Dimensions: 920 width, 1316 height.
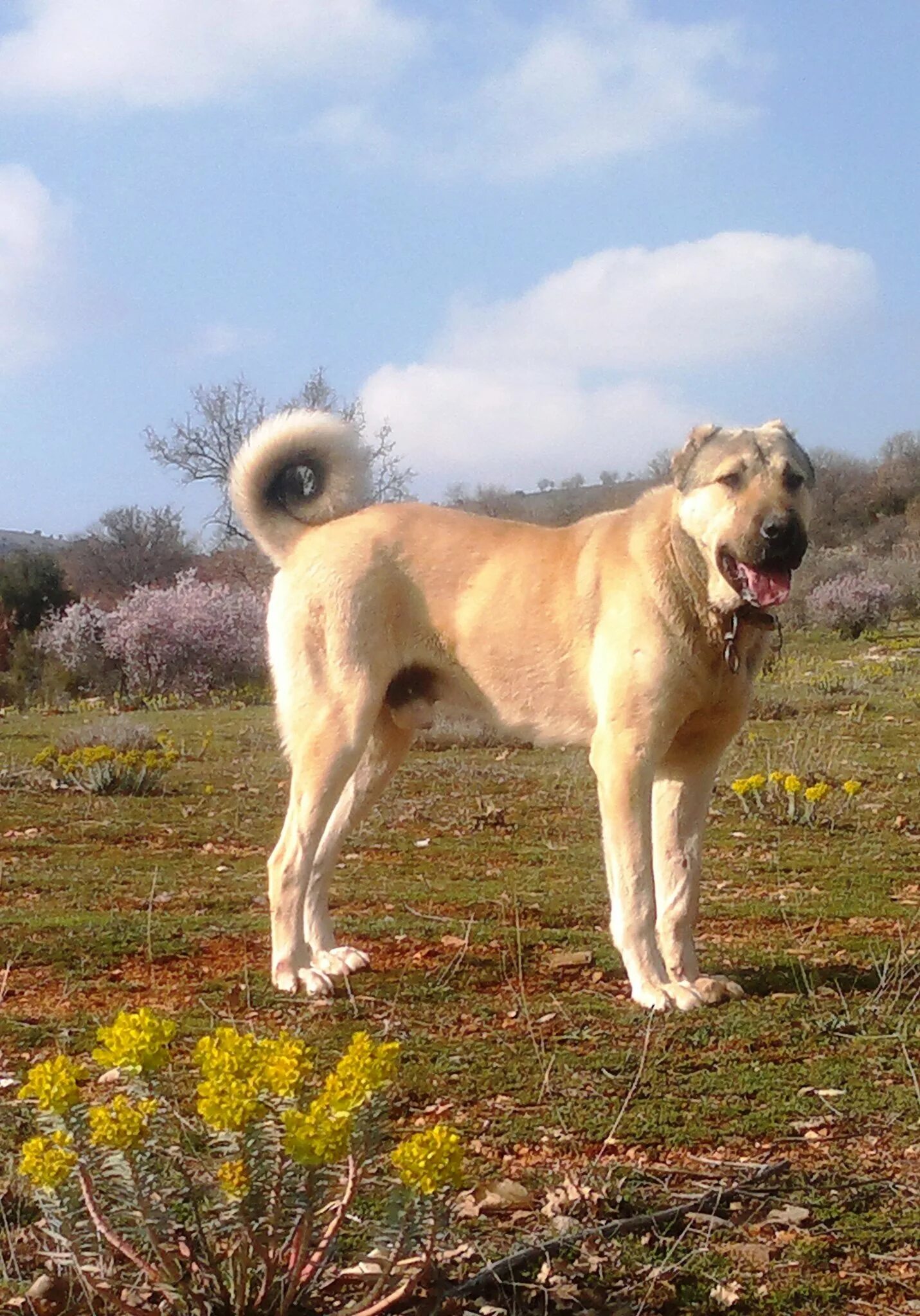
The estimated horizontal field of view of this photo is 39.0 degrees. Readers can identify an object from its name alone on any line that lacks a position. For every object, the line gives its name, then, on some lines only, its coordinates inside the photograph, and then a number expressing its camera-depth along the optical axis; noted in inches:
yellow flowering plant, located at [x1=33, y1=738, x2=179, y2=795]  343.9
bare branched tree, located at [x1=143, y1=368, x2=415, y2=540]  1195.3
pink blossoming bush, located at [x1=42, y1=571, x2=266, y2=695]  849.5
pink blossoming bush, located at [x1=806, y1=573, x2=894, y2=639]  913.5
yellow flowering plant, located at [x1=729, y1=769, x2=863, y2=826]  284.2
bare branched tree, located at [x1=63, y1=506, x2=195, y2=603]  1544.0
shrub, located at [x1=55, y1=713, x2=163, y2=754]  414.9
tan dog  162.1
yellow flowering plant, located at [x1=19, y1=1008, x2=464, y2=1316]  68.9
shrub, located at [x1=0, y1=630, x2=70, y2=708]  778.8
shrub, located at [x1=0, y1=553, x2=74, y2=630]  1032.8
